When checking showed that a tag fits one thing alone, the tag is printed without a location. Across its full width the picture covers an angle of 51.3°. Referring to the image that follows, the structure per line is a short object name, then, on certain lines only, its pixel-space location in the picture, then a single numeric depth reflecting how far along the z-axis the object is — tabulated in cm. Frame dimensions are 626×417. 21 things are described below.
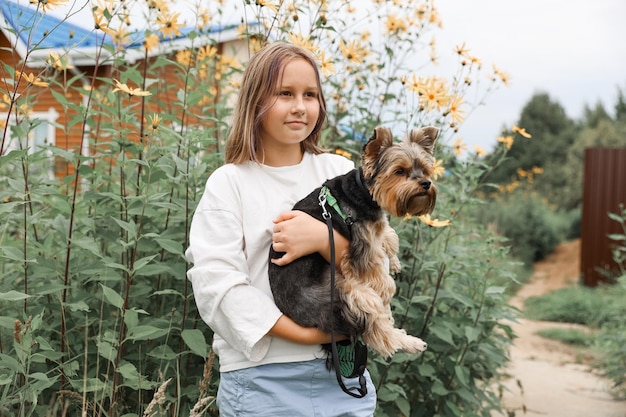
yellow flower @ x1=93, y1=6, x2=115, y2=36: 278
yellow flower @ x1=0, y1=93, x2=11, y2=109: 325
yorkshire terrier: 226
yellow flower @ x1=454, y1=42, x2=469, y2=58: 398
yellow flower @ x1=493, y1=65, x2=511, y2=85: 423
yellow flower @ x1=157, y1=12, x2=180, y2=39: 342
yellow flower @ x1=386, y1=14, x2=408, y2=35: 457
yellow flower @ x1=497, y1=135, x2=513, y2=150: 393
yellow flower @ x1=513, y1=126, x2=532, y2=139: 378
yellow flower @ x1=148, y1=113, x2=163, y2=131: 301
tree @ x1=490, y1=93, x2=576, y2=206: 2831
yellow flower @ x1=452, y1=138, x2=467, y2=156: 417
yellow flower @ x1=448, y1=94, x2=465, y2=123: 371
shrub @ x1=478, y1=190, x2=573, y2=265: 1723
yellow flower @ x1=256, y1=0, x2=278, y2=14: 317
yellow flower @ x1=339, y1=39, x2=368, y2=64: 382
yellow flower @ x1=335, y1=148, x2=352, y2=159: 365
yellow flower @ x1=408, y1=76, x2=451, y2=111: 355
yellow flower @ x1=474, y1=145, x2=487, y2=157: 396
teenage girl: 218
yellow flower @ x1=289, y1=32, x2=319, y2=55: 316
